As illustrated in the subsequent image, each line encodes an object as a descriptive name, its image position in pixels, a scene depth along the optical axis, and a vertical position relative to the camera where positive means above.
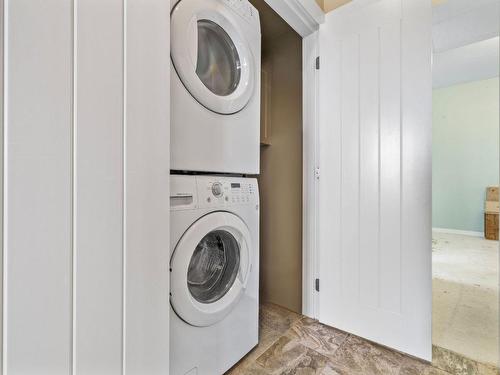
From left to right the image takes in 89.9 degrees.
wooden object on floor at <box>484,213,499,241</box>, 3.66 -0.53
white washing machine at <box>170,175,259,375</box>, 0.90 -0.36
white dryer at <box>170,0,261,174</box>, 0.91 +0.44
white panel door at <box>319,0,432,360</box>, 1.21 +0.10
